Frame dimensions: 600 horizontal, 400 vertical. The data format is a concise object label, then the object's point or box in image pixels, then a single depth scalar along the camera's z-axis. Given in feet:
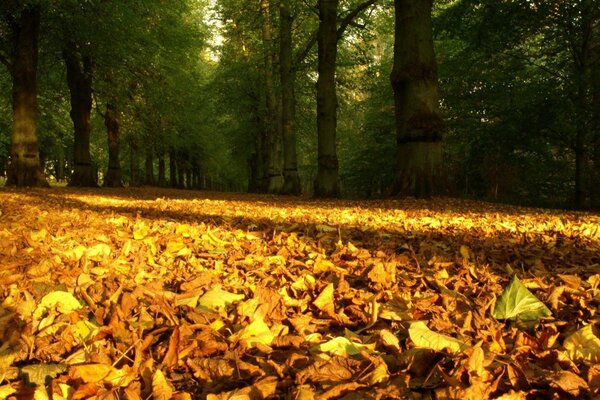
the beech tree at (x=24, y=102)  43.04
